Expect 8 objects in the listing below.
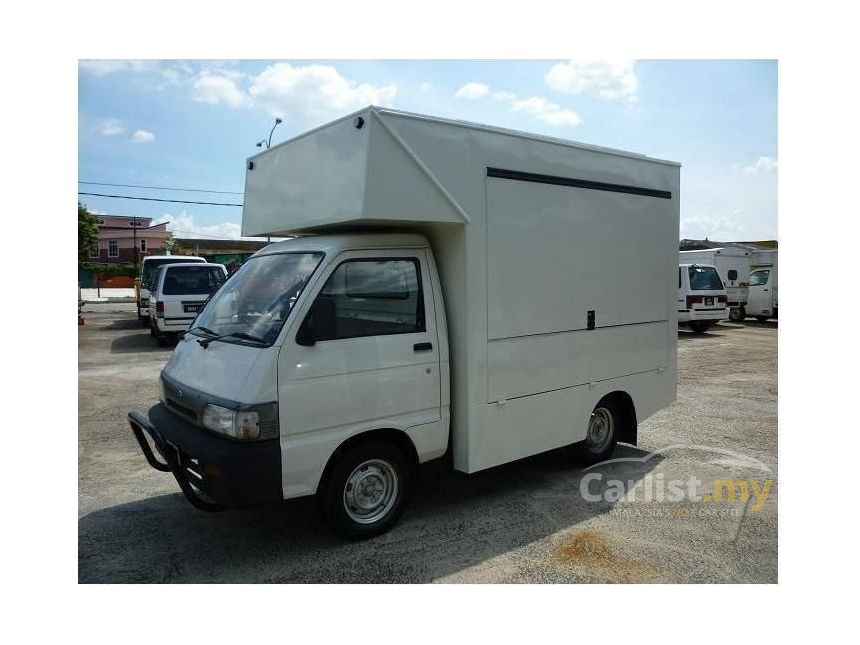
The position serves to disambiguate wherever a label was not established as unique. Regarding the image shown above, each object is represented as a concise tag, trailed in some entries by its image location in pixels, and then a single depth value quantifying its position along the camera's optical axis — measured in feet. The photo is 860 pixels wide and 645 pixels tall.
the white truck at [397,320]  13.60
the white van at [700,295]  60.54
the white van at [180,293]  49.55
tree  143.10
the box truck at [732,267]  71.77
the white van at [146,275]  63.93
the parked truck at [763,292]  71.67
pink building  238.89
